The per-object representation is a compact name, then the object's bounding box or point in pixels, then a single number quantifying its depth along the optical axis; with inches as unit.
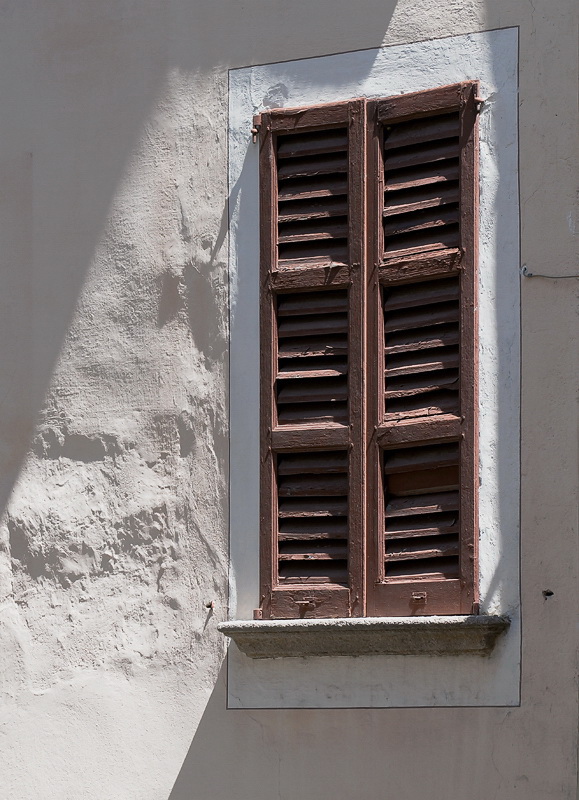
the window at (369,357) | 465.6
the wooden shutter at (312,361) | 474.3
